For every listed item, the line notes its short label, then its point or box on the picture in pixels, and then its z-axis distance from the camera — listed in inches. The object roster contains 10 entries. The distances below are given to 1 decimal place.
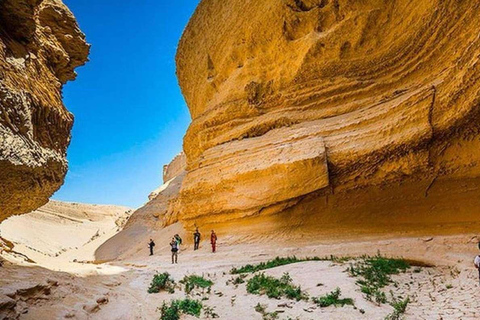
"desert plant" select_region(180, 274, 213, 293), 259.6
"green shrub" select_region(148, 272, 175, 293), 249.6
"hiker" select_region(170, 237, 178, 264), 450.9
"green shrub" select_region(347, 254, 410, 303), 211.6
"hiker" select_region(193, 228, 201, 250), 530.7
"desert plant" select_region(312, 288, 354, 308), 197.0
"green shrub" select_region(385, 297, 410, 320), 170.4
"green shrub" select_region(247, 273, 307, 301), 219.6
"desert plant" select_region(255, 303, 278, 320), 185.9
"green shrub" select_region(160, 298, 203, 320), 187.4
